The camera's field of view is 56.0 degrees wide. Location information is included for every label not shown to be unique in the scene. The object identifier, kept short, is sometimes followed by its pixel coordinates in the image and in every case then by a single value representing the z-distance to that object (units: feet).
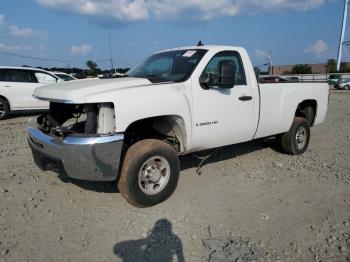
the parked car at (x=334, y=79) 118.28
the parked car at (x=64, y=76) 47.65
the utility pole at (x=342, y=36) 185.80
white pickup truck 11.71
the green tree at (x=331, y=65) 231.03
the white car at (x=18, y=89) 35.19
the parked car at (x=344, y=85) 113.91
